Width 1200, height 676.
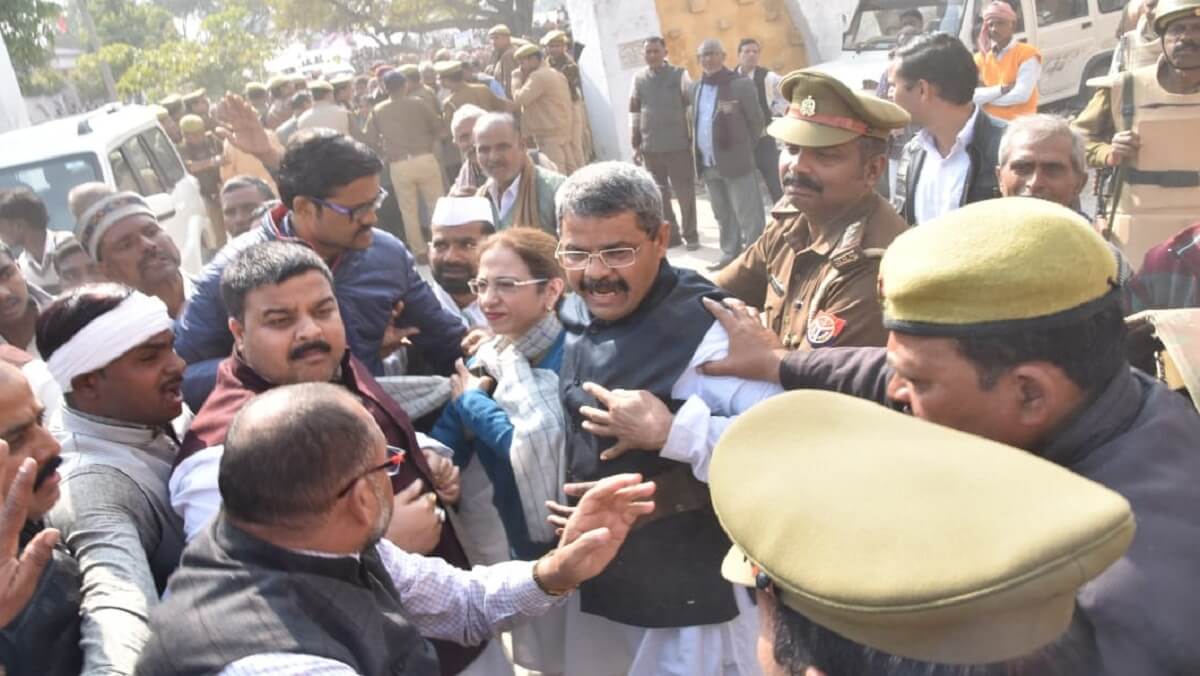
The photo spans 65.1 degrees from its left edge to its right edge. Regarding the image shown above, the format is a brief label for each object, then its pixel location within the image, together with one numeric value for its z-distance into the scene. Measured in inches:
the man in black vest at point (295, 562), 53.4
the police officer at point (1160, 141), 151.2
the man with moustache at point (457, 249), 141.9
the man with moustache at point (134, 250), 142.1
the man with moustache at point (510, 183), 187.3
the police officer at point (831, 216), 93.0
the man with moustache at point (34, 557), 62.6
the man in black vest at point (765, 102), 349.7
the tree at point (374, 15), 1092.5
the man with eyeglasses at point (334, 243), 108.0
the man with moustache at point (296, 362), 84.7
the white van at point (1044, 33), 384.2
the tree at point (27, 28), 545.6
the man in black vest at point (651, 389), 90.0
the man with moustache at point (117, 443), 70.4
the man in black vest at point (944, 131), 153.3
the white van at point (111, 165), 268.1
